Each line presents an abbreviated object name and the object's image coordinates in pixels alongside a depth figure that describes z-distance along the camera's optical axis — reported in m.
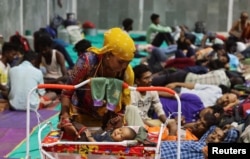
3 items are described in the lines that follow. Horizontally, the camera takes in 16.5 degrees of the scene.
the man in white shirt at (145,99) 8.24
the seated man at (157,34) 18.31
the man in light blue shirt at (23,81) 9.97
